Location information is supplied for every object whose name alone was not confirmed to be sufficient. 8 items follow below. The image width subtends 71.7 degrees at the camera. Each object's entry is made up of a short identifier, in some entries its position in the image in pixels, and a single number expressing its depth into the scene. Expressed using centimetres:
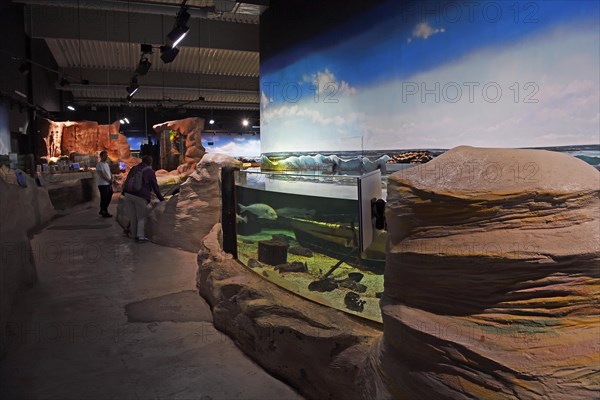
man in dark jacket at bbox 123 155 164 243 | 694
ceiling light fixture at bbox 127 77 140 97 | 1291
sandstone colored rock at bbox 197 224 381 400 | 240
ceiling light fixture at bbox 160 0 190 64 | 793
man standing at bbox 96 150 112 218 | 867
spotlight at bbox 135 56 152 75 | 1069
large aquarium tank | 276
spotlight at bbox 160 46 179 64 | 922
